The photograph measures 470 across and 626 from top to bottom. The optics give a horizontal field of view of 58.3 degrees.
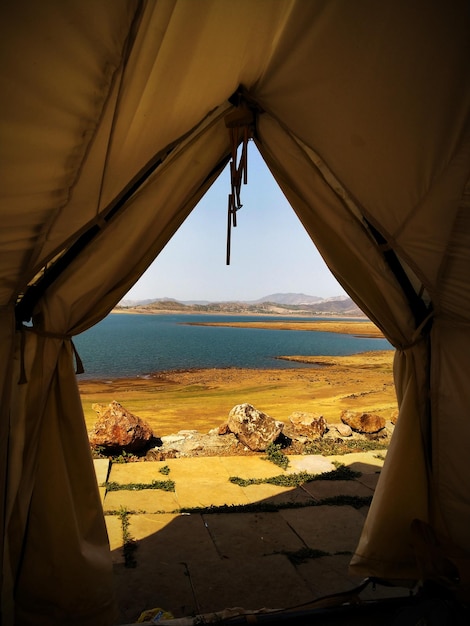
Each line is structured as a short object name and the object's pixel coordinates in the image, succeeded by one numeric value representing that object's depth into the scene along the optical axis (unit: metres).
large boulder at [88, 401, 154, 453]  4.65
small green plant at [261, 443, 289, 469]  4.45
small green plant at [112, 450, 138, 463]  4.40
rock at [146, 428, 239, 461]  4.85
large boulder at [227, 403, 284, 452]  4.95
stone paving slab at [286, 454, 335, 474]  4.29
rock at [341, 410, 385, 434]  5.95
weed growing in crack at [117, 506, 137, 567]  2.61
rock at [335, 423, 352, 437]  5.82
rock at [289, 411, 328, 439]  5.59
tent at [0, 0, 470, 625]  1.37
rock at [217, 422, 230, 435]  5.43
